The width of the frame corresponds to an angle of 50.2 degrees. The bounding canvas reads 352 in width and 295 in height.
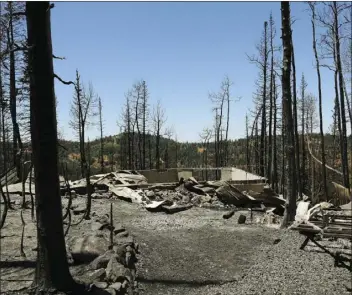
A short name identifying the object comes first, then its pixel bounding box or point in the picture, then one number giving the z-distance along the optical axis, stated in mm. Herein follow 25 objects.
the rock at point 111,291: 5025
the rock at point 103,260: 6164
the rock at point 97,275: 5574
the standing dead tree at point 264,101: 28609
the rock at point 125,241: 7897
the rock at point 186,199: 17425
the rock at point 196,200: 17225
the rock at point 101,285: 5172
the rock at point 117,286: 5255
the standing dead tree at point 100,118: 43306
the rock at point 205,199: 17391
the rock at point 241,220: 12086
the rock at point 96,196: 17588
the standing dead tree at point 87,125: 8638
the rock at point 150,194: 17648
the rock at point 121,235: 8883
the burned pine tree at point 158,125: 42422
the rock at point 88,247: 6621
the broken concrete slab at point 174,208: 14664
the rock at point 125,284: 5486
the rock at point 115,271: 5633
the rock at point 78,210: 12609
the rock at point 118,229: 9294
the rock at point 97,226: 9349
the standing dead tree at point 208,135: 41391
